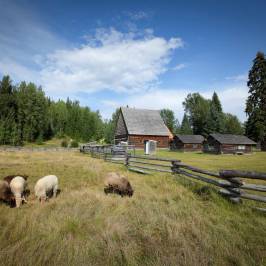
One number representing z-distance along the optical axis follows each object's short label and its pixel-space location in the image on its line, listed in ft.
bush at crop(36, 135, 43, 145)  185.57
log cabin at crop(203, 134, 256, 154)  154.30
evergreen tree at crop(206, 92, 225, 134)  216.13
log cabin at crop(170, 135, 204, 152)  177.38
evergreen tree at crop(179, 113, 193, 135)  264.52
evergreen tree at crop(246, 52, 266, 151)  151.02
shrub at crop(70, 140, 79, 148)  159.03
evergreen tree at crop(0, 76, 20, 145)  153.18
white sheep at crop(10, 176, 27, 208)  21.00
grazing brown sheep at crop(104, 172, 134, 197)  25.36
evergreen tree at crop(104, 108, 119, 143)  252.54
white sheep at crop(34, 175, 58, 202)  22.30
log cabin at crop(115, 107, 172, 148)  143.13
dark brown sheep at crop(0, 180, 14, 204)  21.65
